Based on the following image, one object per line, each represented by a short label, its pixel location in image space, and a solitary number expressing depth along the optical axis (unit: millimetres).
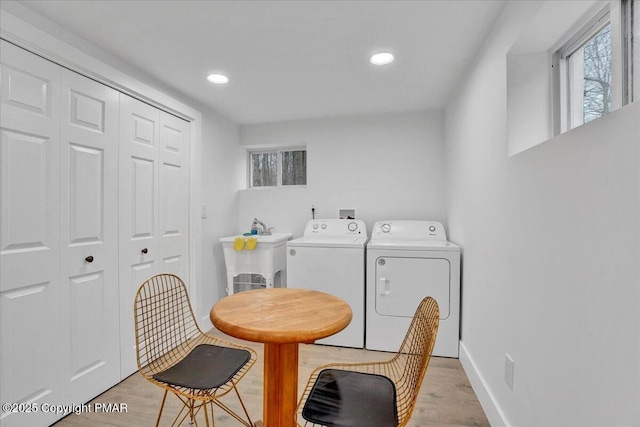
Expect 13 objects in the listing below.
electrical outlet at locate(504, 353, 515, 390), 1397
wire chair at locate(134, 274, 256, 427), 1197
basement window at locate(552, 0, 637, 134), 878
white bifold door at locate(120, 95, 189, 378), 2045
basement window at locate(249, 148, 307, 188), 3529
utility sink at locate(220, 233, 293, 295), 2848
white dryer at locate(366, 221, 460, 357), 2387
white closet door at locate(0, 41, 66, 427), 1412
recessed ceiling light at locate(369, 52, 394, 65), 1955
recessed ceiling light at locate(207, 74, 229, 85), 2252
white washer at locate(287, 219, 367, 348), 2549
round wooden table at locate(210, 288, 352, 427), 1064
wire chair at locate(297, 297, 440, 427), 986
